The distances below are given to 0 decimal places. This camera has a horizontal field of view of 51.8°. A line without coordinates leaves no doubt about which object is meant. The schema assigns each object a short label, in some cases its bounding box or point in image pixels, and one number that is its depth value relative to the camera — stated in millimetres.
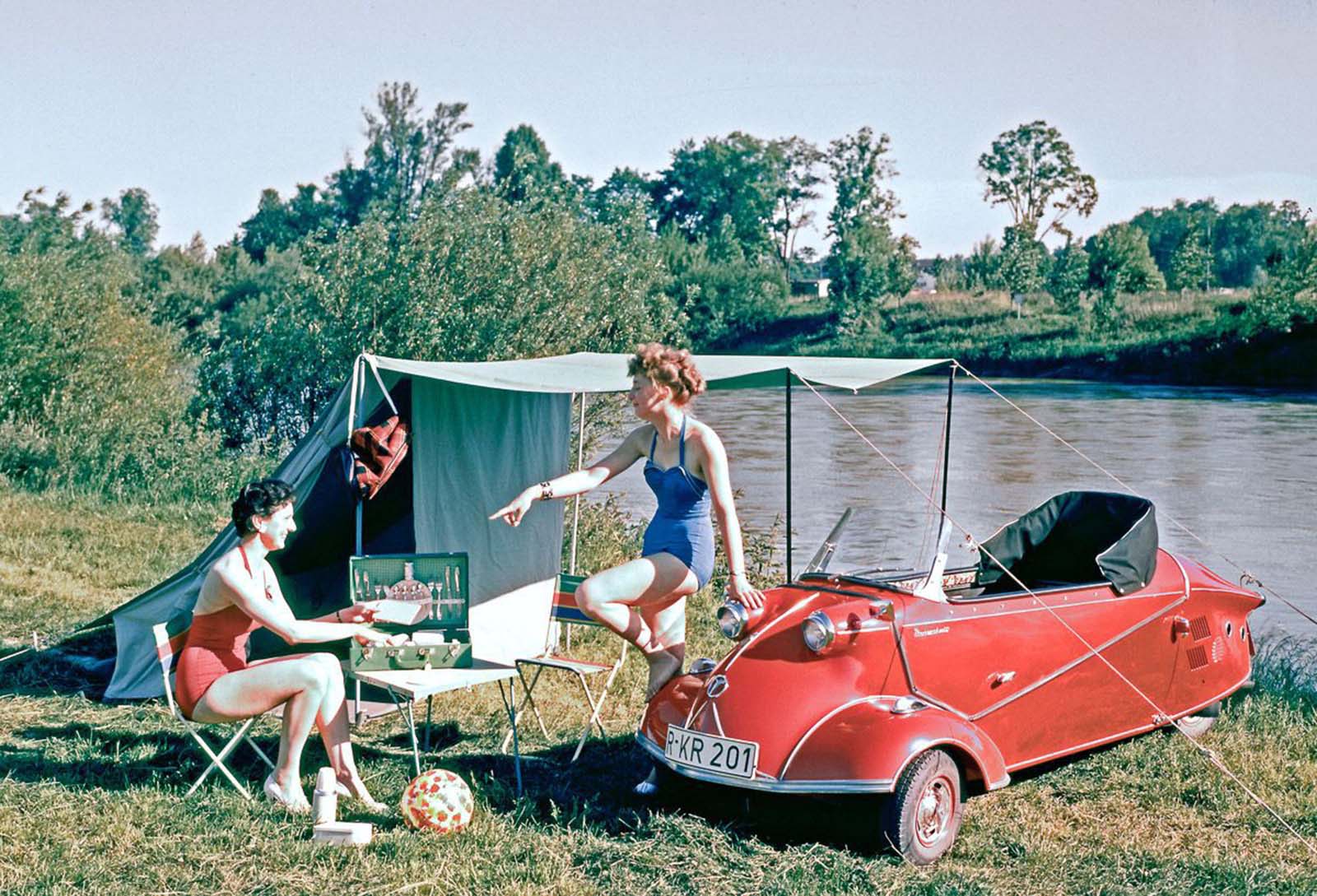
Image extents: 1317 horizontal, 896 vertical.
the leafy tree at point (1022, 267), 50500
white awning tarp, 5973
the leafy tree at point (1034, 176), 62000
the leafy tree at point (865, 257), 50719
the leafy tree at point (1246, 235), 68812
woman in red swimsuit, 4789
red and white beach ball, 4613
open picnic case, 5434
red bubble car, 4488
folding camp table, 5129
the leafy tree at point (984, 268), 52438
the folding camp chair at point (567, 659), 5590
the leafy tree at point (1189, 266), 52094
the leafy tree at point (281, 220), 61562
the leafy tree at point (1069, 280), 47750
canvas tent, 6613
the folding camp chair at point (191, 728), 4922
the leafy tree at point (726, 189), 71312
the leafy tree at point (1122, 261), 47312
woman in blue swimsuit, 4895
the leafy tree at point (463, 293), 13055
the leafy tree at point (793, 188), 71562
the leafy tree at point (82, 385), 15211
